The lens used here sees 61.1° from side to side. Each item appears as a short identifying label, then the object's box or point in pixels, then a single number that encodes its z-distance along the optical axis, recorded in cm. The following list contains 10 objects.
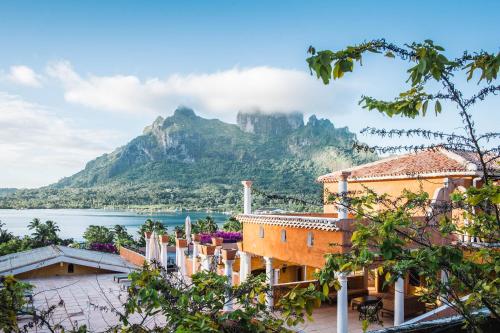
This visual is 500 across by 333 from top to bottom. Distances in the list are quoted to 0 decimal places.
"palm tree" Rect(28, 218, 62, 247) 4233
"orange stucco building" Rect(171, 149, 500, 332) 1100
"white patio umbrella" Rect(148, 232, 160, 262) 1875
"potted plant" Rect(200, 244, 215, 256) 1321
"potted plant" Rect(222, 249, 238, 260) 1274
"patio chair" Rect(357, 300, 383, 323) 1159
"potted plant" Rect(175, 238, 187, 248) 1650
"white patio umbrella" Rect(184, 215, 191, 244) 2101
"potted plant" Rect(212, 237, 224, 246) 1480
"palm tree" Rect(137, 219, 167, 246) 4338
